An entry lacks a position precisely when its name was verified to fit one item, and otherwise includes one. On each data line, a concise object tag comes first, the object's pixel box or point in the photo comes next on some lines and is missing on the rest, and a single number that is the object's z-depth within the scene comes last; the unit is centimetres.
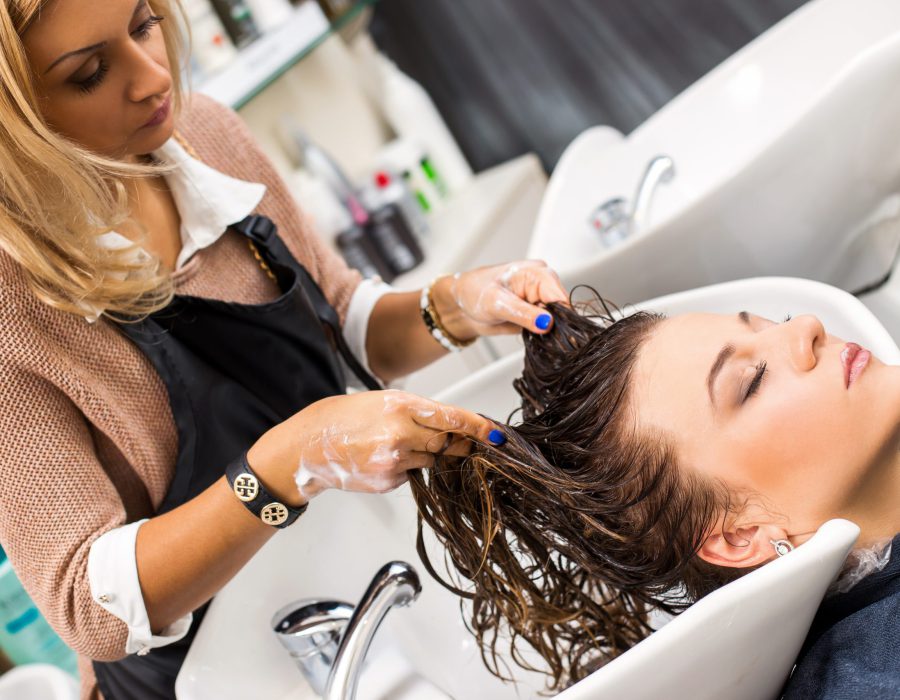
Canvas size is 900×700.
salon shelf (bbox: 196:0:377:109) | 188
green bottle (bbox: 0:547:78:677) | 144
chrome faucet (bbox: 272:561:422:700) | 88
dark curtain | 209
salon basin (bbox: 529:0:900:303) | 117
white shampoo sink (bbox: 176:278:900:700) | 100
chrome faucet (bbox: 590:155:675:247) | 143
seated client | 90
